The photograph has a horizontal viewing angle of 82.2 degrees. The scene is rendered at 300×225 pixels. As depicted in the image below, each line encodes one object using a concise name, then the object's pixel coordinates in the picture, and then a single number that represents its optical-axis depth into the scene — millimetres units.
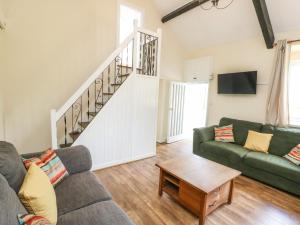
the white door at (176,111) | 4699
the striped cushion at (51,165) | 1637
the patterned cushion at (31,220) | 920
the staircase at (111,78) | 3260
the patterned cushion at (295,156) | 2620
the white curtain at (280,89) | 3174
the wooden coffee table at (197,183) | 1857
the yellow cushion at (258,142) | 3104
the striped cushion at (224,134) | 3615
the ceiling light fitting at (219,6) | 3452
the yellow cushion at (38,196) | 1122
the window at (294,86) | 3283
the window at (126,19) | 4074
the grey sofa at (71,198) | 946
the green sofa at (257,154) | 2539
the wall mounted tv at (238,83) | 3626
